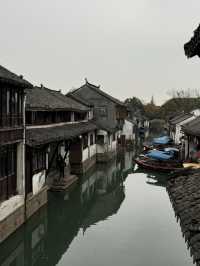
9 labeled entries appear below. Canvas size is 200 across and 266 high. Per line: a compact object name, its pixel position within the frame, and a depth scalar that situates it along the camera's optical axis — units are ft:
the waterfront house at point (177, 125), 172.78
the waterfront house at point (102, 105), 150.61
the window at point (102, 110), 152.24
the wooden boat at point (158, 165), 108.66
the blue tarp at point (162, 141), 164.95
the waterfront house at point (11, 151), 45.91
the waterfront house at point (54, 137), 61.41
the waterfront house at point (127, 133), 188.65
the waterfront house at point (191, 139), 94.75
